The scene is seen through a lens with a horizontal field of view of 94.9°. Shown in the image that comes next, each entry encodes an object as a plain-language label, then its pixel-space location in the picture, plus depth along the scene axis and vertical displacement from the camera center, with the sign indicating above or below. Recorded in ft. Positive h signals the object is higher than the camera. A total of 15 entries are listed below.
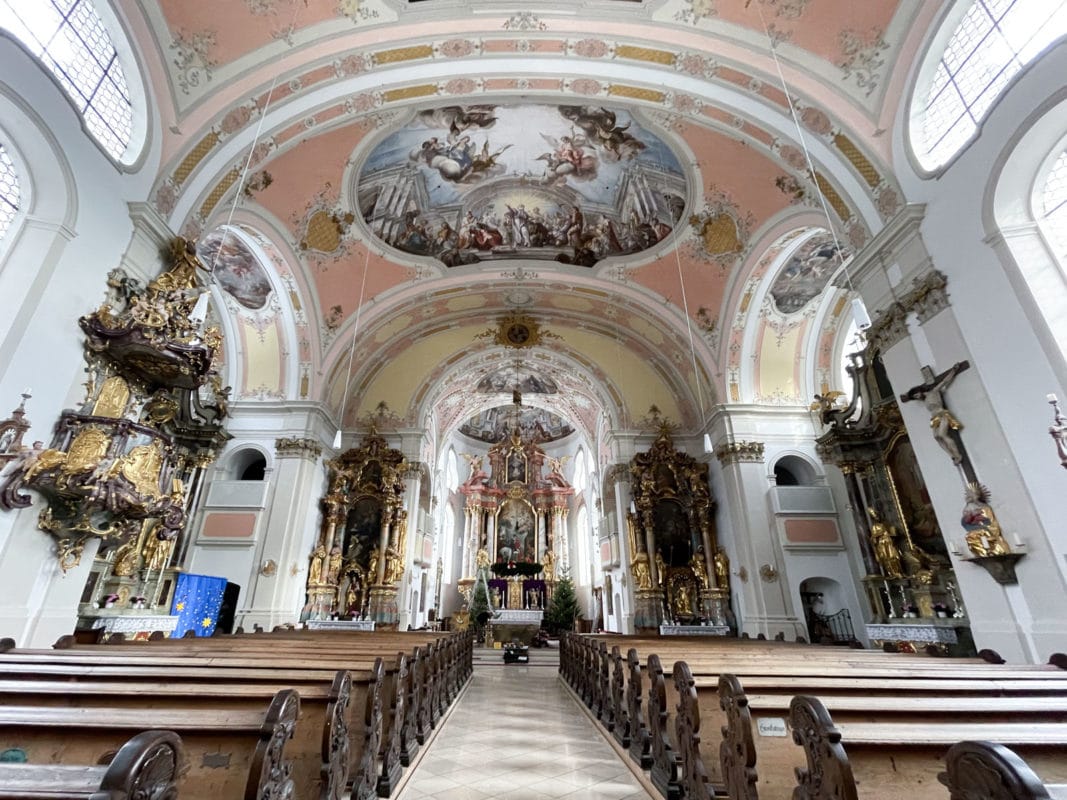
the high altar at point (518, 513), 78.64 +15.89
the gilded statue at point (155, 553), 32.78 +3.96
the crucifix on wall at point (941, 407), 18.43 +7.46
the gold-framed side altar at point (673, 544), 40.60 +5.74
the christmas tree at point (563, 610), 64.85 +0.69
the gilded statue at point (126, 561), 30.91 +3.28
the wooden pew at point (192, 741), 5.91 -1.40
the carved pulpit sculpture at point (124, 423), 16.67 +6.75
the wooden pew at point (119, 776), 3.54 -1.20
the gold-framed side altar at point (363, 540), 40.01 +6.19
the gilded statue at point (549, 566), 76.33 +7.20
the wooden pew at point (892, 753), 5.52 -1.48
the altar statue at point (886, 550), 29.76 +3.62
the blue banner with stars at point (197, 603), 32.76 +0.87
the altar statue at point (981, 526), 16.40 +2.80
